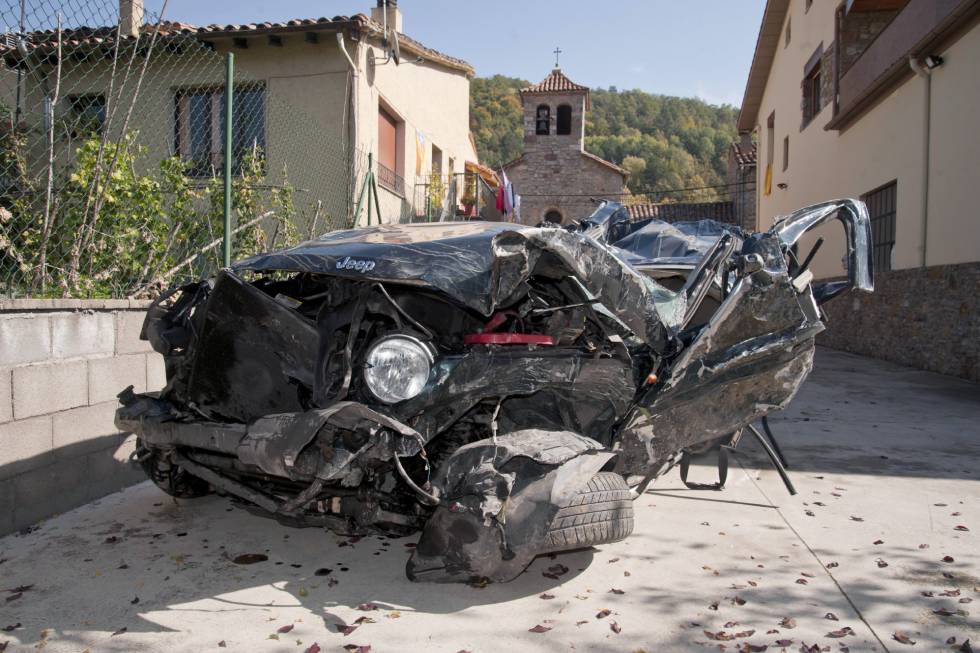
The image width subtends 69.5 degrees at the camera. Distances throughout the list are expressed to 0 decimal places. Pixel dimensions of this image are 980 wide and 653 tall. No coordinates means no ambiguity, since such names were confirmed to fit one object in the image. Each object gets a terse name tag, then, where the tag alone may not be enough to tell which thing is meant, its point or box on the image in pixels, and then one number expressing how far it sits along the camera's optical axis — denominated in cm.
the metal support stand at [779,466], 413
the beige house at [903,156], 936
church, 3703
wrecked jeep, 263
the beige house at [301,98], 584
